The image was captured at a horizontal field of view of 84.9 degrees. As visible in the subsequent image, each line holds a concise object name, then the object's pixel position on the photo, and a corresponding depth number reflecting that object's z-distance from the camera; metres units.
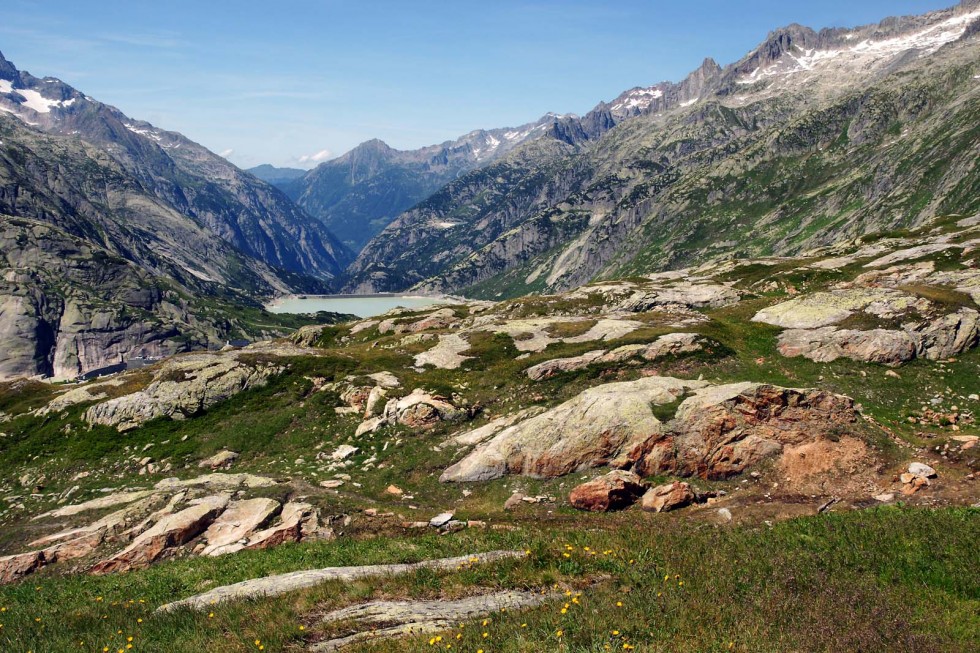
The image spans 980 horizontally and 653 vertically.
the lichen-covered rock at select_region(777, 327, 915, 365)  41.28
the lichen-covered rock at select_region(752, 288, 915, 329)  48.72
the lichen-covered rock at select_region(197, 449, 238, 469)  42.69
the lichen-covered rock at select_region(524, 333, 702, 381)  47.25
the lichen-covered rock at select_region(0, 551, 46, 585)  28.44
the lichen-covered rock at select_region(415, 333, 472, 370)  59.53
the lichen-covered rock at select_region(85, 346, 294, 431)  51.19
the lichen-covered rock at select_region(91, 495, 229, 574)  27.83
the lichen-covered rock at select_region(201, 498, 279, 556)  27.92
